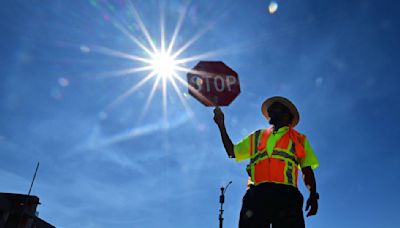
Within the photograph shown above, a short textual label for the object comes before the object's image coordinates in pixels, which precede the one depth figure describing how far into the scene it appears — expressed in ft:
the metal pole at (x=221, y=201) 62.05
